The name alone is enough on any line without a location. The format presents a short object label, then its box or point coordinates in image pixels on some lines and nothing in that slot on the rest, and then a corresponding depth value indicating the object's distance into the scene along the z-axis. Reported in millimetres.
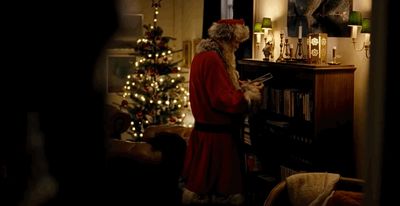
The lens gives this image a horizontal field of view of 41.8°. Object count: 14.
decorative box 3693
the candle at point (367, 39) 3365
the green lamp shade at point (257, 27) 4664
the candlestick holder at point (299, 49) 3988
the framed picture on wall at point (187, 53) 6789
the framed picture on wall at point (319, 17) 3638
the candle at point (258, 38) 4793
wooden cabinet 3514
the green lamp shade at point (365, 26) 3244
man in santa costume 3514
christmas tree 5762
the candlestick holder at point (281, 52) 4157
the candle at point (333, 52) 3685
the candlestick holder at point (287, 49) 4266
